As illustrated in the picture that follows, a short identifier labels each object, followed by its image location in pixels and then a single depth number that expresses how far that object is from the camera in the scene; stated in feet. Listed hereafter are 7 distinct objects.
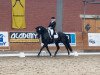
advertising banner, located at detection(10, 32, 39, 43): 100.06
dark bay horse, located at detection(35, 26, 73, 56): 83.15
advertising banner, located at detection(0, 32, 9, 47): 95.14
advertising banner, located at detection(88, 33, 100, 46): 97.71
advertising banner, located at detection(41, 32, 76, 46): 98.48
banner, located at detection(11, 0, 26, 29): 109.47
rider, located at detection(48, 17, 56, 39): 84.88
